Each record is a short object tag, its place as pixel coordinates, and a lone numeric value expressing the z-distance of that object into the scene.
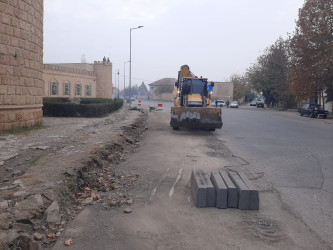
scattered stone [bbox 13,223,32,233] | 4.32
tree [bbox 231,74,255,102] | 90.56
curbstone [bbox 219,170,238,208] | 5.67
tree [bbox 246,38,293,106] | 52.28
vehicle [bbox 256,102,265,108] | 65.63
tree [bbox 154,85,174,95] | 110.89
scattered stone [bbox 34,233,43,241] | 4.35
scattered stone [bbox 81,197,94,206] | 5.90
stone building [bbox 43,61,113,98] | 40.66
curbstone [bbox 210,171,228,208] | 5.66
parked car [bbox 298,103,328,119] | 35.06
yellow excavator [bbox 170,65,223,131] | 16.22
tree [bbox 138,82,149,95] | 184.50
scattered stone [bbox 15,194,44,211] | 5.00
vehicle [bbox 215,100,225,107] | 61.28
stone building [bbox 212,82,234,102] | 86.44
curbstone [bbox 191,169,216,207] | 5.71
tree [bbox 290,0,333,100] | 32.56
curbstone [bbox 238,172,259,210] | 5.61
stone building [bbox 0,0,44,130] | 12.99
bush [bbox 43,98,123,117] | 23.02
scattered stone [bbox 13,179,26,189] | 5.99
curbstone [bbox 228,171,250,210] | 5.60
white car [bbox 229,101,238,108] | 60.22
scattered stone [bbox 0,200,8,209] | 4.90
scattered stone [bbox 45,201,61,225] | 4.91
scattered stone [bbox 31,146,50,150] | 9.86
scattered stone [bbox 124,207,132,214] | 5.44
